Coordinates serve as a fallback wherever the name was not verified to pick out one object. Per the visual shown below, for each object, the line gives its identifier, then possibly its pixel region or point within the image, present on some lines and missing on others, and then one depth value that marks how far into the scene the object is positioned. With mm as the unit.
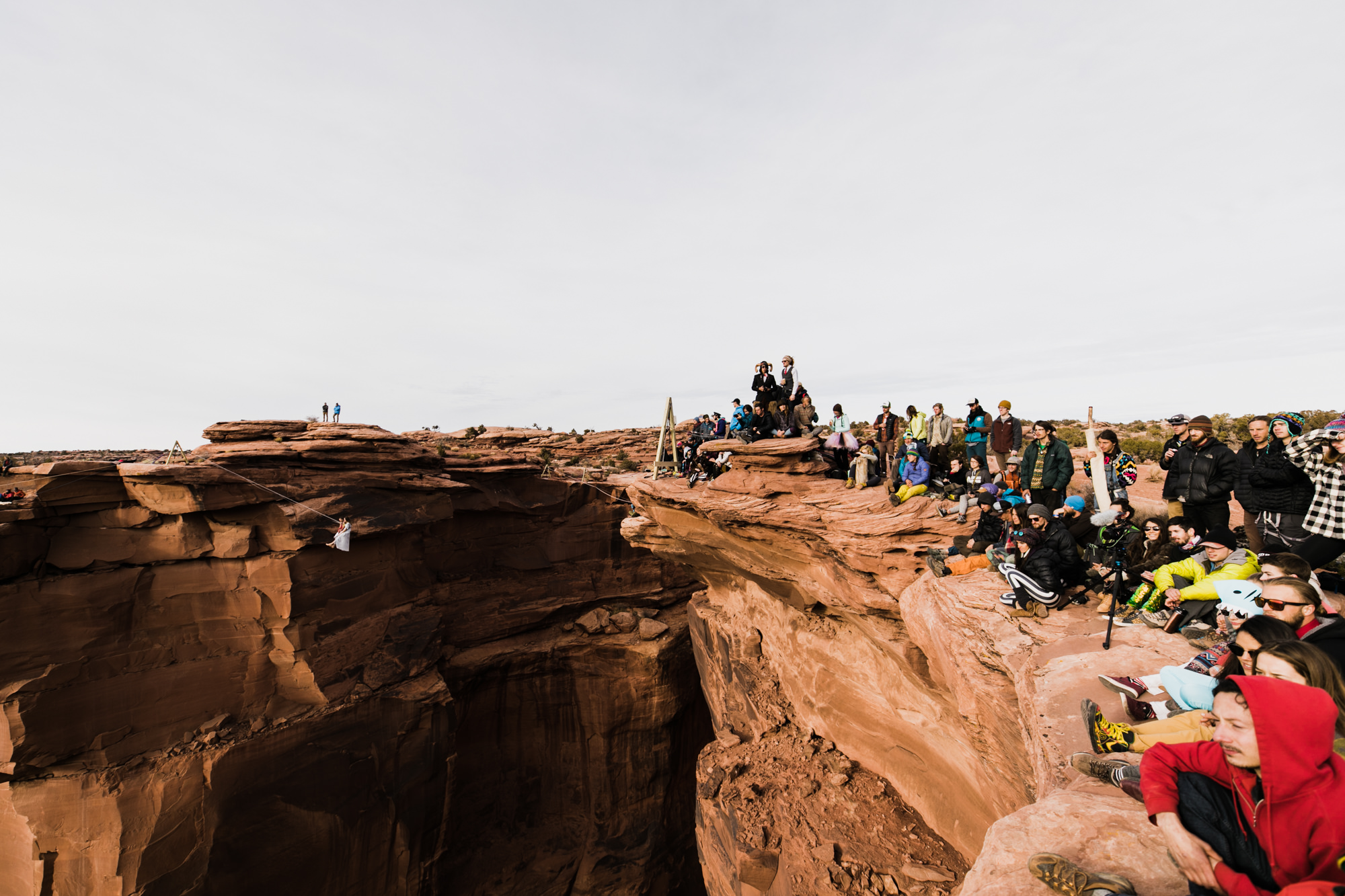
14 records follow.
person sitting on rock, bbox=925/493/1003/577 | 7594
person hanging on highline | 12406
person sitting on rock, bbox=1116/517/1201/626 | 5711
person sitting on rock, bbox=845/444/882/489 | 10422
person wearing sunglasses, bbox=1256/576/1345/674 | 3682
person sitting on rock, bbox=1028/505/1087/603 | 6184
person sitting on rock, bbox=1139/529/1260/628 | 5152
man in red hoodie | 2154
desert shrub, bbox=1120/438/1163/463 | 15938
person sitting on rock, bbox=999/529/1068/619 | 6223
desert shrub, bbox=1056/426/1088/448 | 18609
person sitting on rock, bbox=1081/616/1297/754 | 3820
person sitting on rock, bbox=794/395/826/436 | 12555
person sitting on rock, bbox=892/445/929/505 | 9282
